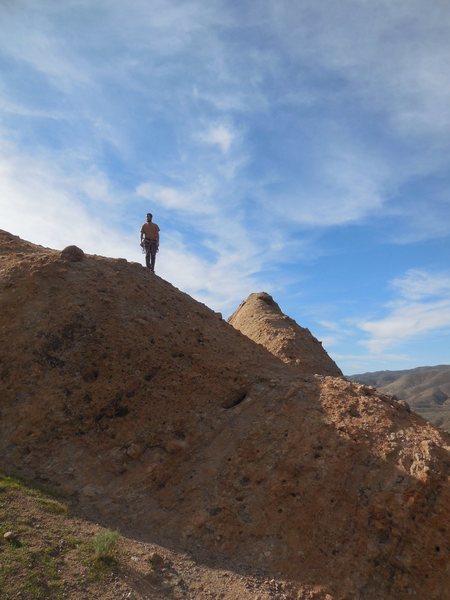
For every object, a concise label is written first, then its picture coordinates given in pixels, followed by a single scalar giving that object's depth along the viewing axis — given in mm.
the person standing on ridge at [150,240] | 14859
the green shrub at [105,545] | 6938
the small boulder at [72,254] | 12867
